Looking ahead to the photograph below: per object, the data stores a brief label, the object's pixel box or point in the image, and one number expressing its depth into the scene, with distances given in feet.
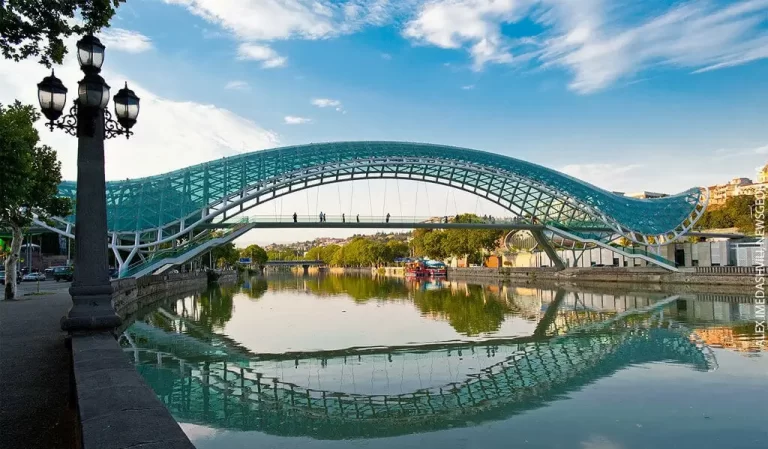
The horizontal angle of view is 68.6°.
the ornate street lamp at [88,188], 27.66
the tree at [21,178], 29.19
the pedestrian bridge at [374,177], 148.25
